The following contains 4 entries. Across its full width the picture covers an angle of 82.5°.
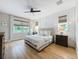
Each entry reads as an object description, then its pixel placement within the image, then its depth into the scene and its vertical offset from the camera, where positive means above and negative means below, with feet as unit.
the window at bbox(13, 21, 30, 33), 16.62 +0.68
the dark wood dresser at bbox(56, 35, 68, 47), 10.61 -2.85
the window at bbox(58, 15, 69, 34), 11.42 +0.96
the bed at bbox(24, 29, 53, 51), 8.36 -2.90
